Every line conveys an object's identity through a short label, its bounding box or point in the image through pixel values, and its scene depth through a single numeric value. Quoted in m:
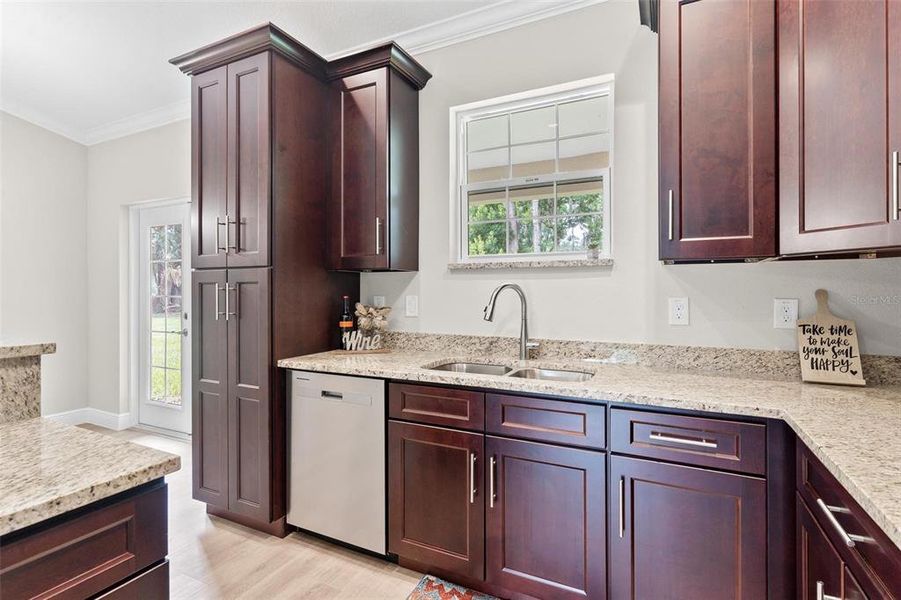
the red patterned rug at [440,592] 1.92
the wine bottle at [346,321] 2.72
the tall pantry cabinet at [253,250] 2.34
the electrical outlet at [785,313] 1.93
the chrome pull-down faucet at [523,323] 2.32
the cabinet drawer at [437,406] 1.88
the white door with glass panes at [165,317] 3.93
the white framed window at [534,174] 2.38
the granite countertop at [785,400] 0.91
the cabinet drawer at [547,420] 1.67
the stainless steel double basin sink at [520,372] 2.20
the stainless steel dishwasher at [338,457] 2.11
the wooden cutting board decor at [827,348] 1.77
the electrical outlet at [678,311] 2.11
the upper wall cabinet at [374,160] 2.50
